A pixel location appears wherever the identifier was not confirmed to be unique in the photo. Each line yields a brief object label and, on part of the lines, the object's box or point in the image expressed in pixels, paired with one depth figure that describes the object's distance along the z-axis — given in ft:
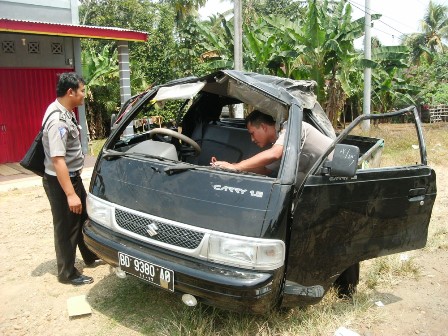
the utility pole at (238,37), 35.58
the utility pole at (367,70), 42.34
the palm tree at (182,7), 83.66
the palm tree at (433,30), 120.88
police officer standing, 11.96
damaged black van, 8.82
